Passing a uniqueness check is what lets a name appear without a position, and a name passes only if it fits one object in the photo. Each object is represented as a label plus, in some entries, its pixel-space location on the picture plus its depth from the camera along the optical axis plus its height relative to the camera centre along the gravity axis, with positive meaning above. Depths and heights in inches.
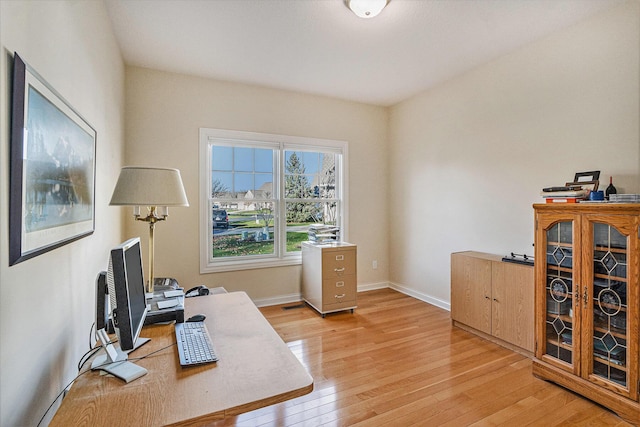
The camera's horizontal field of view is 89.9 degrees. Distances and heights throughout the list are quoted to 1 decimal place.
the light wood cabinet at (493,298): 103.7 -29.3
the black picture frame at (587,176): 94.3 +11.9
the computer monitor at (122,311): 41.3 -13.5
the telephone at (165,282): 111.3 -23.9
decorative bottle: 90.0 +7.2
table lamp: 61.6 +5.5
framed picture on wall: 38.7 +6.9
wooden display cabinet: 74.5 -22.1
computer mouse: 61.5 -19.8
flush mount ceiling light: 87.3 +58.1
